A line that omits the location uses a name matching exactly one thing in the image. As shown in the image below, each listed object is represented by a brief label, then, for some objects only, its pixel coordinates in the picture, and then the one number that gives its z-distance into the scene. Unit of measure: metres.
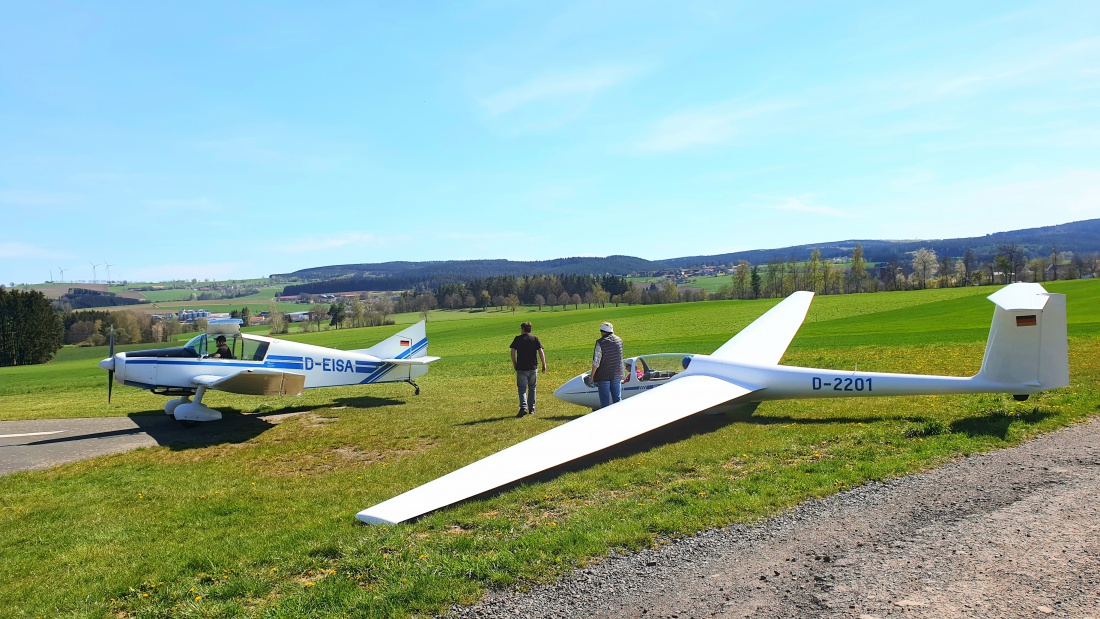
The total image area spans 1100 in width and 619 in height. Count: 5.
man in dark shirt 12.69
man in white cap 10.45
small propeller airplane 13.45
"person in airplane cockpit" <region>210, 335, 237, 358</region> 14.26
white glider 5.80
